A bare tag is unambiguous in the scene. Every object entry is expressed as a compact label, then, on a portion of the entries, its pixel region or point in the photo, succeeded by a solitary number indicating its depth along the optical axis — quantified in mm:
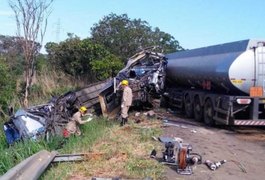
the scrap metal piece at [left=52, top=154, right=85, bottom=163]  5061
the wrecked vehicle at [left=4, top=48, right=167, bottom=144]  8170
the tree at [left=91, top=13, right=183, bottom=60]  23308
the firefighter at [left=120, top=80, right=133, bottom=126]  8921
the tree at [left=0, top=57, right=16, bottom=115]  10853
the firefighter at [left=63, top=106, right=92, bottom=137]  7768
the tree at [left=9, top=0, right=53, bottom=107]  12289
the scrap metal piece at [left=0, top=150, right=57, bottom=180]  3695
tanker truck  8020
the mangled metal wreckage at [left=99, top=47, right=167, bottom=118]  10739
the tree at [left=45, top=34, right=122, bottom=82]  16974
